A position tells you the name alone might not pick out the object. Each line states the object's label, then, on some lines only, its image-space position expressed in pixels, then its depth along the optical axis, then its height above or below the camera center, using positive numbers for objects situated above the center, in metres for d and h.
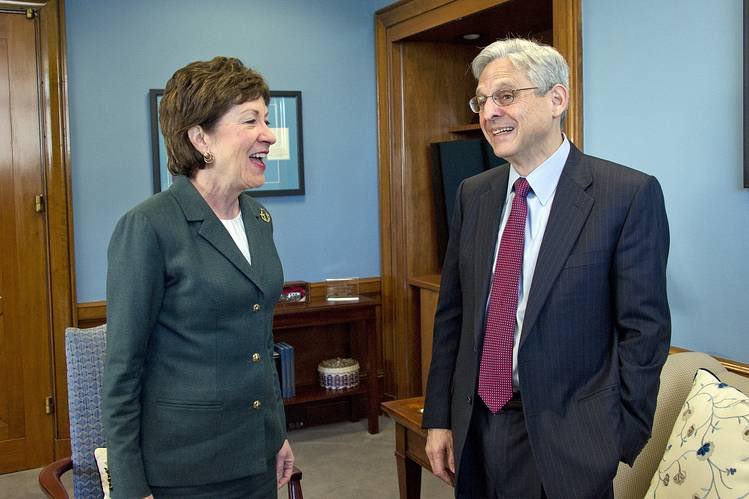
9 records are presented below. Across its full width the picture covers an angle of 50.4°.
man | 1.61 -0.19
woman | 1.60 -0.19
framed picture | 4.46 +0.39
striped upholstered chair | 2.27 -0.52
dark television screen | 4.56 +0.30
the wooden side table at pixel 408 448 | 2.84 -0.84
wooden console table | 4.30 -0.71
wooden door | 3.89 -0.15
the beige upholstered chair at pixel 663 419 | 2.17 -0.58
